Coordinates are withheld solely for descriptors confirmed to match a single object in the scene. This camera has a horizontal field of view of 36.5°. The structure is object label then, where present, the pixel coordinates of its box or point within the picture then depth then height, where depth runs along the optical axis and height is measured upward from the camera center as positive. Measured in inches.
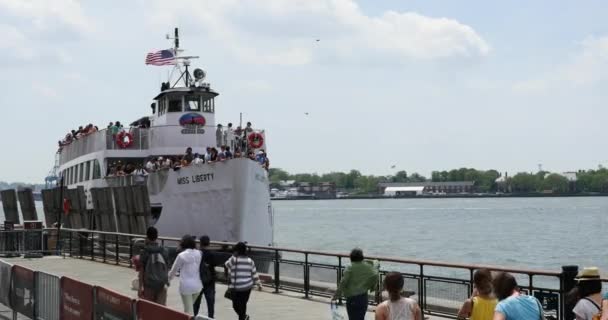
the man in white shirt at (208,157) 1276.7 +56.7
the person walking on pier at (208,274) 515.5 -43.2
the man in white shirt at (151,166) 1391.5 +48.8
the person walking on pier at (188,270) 491.2 -39.1
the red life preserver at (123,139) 1467.8 +95.2
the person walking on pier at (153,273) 484.4 -39.3
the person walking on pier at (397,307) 316.8 -38.4
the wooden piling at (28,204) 1796.3 -8.4
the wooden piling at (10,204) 1839.3 -8.2
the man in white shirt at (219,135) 1477.6 +100.5
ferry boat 1240.2 +39.4
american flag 1669.5 +256.4
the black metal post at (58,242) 1130.0 -52.9
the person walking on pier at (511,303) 277.3 -33.1
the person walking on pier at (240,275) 494.9 -41.7
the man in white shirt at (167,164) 1350.9 +50.8
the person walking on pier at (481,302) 311.7 -36.5
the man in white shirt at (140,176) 1393.9 +34.0
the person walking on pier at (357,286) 436.5 -42.7
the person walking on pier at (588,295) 293.7 -33.1
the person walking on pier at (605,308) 282.0 -35.5
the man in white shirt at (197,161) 1270.9 +51.4
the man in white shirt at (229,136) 1473.9 +98.8
